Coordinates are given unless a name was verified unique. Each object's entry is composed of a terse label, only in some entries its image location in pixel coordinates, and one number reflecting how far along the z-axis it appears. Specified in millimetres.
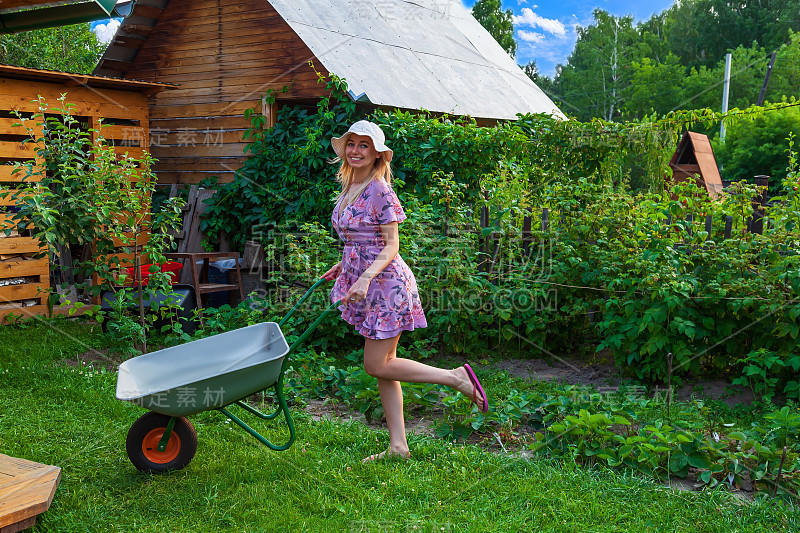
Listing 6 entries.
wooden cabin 8258
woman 3393
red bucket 7026
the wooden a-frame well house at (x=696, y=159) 14414
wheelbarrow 2975
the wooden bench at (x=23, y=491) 2707
